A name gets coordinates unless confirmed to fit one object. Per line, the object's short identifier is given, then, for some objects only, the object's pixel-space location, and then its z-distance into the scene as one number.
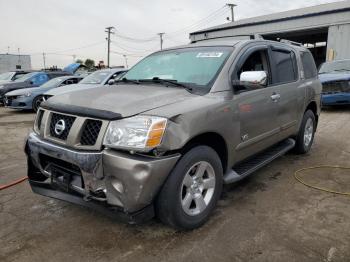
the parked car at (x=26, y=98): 11.87
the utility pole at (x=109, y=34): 54.09
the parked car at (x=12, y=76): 16.16
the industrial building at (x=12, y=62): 44.60
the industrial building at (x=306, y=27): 19.64
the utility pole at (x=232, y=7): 43.84
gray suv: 2.51
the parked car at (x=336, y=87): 9.82
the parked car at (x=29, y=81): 14.14
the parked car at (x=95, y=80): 10.14
